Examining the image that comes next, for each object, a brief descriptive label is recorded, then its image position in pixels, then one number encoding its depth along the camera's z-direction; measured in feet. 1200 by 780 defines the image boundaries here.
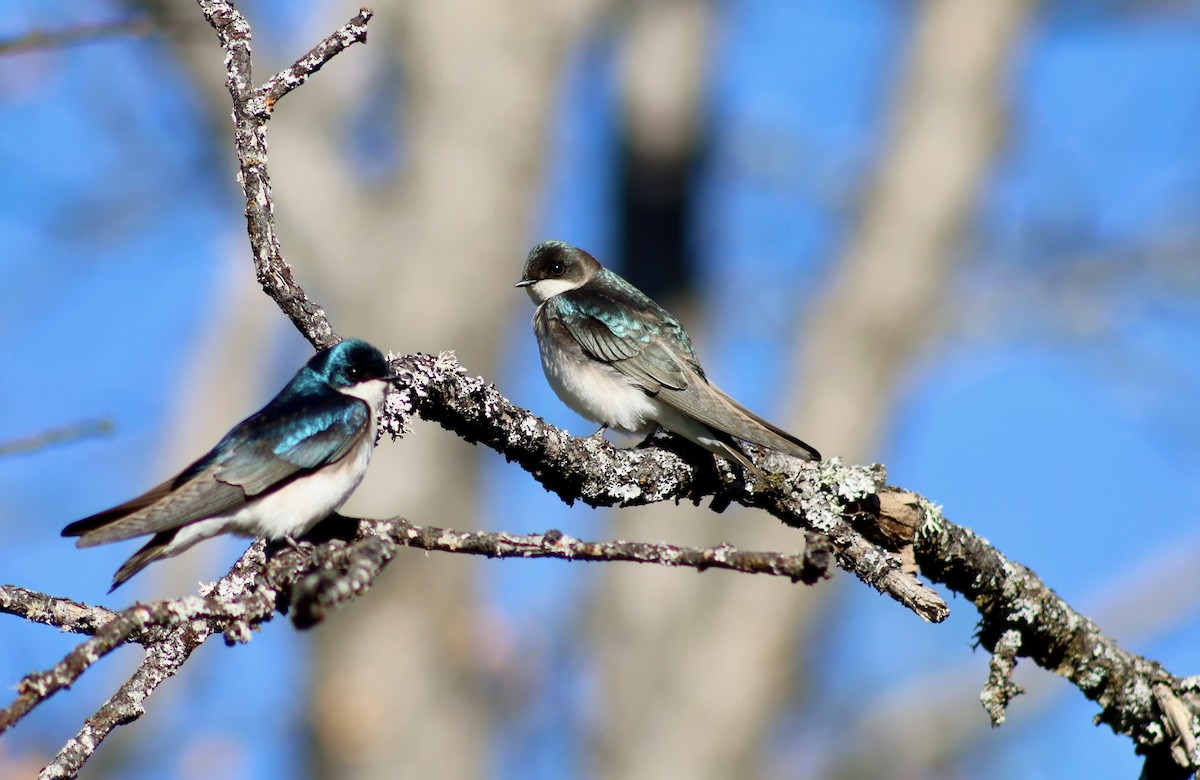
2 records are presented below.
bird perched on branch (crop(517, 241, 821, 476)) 30.50
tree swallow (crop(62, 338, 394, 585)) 20.53
